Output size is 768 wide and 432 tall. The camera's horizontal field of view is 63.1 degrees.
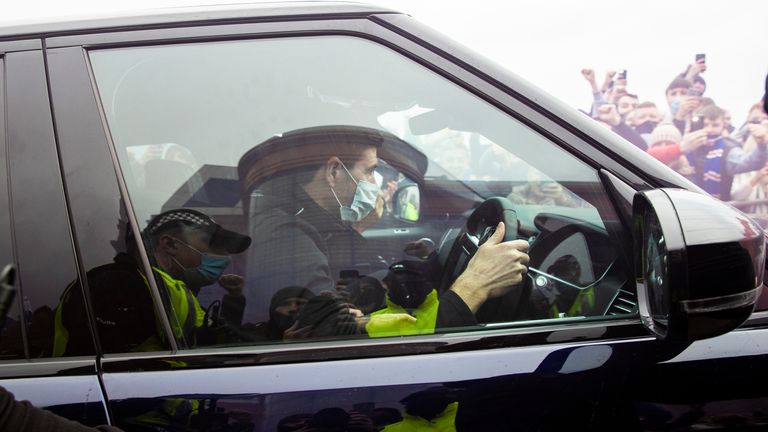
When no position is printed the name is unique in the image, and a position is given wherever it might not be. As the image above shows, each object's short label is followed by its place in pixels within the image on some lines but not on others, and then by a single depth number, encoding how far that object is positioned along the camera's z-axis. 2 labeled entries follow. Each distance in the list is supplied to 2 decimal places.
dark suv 1.19
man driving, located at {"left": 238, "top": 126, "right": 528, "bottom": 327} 1.34
